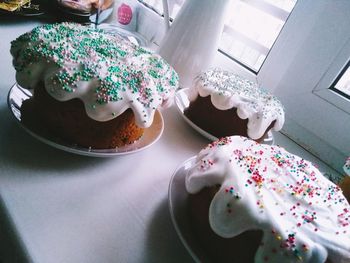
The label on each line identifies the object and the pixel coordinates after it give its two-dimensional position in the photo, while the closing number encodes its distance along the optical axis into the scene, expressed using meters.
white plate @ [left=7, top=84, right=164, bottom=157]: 0.48
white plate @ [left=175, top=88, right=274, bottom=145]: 0.71
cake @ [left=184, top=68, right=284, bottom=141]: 0.66
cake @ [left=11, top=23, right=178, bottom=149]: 0.47
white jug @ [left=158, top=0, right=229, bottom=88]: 0.75
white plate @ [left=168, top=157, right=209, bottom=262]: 0.41
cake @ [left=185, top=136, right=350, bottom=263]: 0.38
